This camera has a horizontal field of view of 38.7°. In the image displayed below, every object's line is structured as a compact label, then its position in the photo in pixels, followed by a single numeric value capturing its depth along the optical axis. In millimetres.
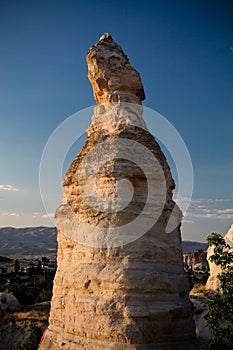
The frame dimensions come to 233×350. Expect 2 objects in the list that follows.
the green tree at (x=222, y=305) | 10016
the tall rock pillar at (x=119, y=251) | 9769
